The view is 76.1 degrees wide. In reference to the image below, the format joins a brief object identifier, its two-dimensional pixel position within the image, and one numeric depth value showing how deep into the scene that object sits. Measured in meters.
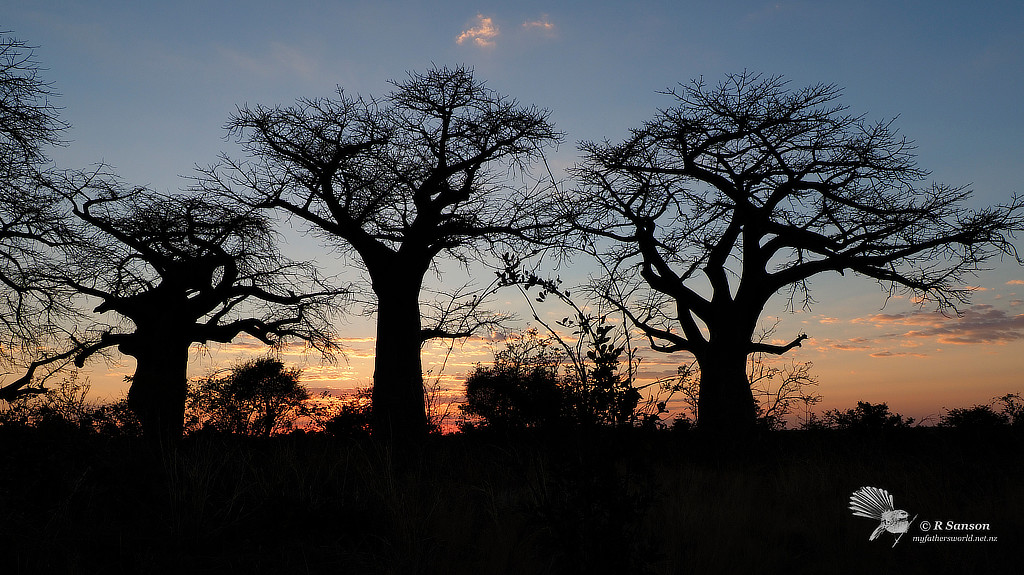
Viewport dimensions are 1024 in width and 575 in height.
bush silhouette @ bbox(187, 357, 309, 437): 15.09
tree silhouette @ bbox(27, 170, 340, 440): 13.70
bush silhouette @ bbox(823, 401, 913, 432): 12.16
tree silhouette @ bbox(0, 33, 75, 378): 10.08
